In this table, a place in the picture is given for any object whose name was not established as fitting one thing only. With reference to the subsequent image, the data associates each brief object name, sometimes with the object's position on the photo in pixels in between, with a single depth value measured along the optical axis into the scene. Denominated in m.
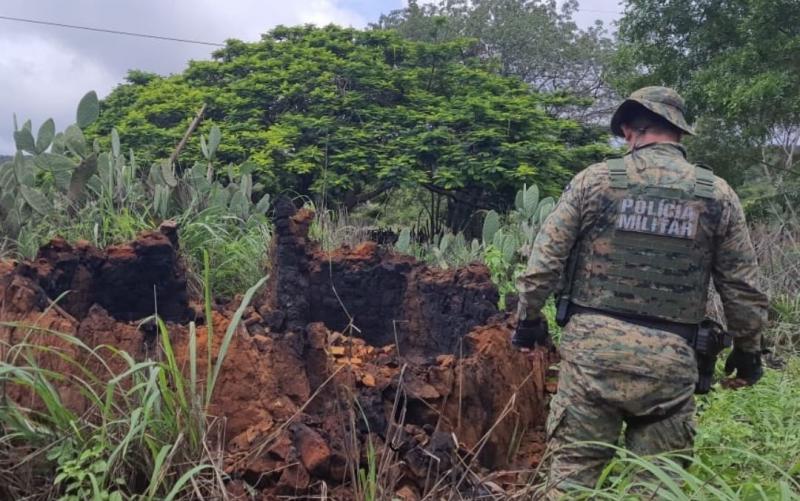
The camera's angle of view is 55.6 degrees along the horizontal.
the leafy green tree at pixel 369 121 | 11.52
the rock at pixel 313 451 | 2.26
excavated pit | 2.33
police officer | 2.85
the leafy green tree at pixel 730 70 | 10.14
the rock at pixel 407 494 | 2.24
